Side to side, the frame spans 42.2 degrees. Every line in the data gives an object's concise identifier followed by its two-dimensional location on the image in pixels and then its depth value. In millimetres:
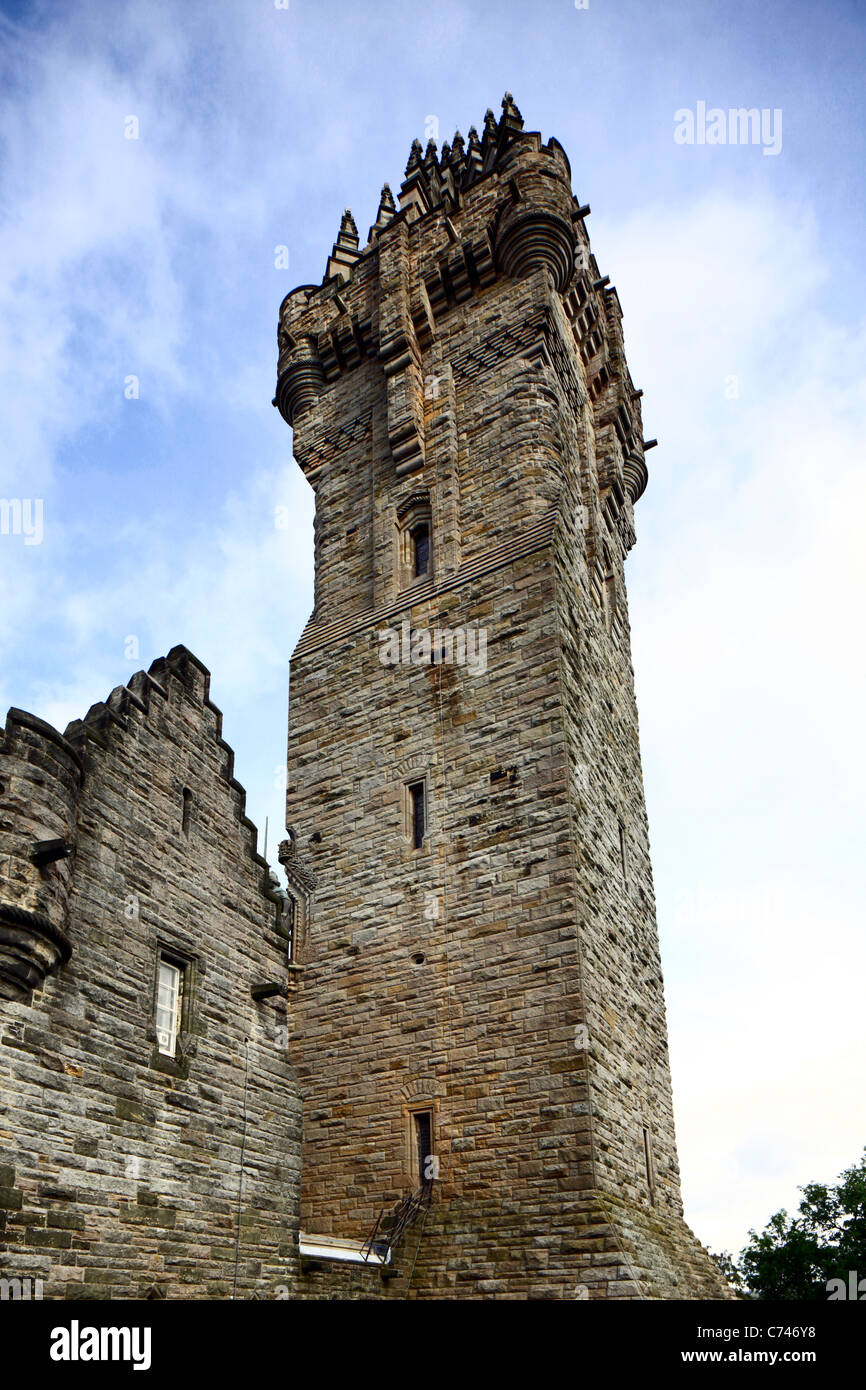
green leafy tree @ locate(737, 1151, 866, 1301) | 36969
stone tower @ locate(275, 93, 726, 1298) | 13703
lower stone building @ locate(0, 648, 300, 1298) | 9328
